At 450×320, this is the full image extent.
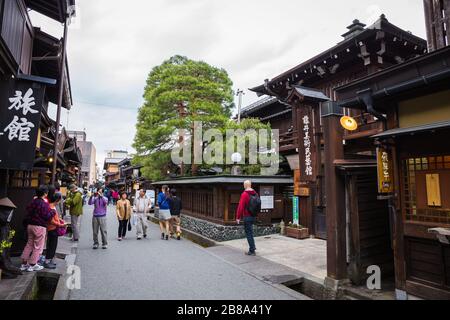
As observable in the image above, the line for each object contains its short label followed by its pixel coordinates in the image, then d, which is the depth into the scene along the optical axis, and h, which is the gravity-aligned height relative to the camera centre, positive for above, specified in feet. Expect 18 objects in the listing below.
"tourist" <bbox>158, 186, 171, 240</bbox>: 43.24 -3.10
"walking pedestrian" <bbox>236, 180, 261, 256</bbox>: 32.58 -2.07
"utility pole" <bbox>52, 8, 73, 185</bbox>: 37.01 +15.73
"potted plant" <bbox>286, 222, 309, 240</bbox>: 42.47 -5.85
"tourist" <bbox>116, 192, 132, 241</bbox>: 40.40 -2.98
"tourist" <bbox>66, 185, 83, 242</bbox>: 40.32 -2.48
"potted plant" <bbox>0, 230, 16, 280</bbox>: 19.88 -3.78
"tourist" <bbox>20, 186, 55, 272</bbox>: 23.25 -3.33
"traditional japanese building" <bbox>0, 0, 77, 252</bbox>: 23.29 +8.45
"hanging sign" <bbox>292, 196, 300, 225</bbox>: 45.27 -2.83
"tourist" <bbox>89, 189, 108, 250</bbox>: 35.76 -3.50
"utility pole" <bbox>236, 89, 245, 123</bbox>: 77.48 +26.20
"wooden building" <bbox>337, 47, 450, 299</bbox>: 17.29 +2.02
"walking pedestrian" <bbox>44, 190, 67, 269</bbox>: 24.97 -4.03
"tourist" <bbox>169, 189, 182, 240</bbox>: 42.88 -2.64
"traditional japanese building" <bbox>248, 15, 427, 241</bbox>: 27.58 +16.48
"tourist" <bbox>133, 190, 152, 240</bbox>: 43.32 -3.16
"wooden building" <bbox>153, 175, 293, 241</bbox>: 44.70 -1.34
